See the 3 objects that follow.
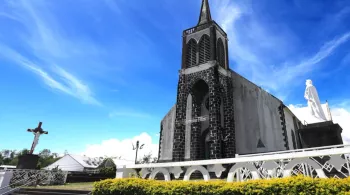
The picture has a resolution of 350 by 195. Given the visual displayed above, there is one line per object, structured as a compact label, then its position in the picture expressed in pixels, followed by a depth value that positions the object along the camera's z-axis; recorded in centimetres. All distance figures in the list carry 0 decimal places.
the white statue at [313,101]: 1198
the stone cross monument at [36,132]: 1692
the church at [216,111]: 1773
